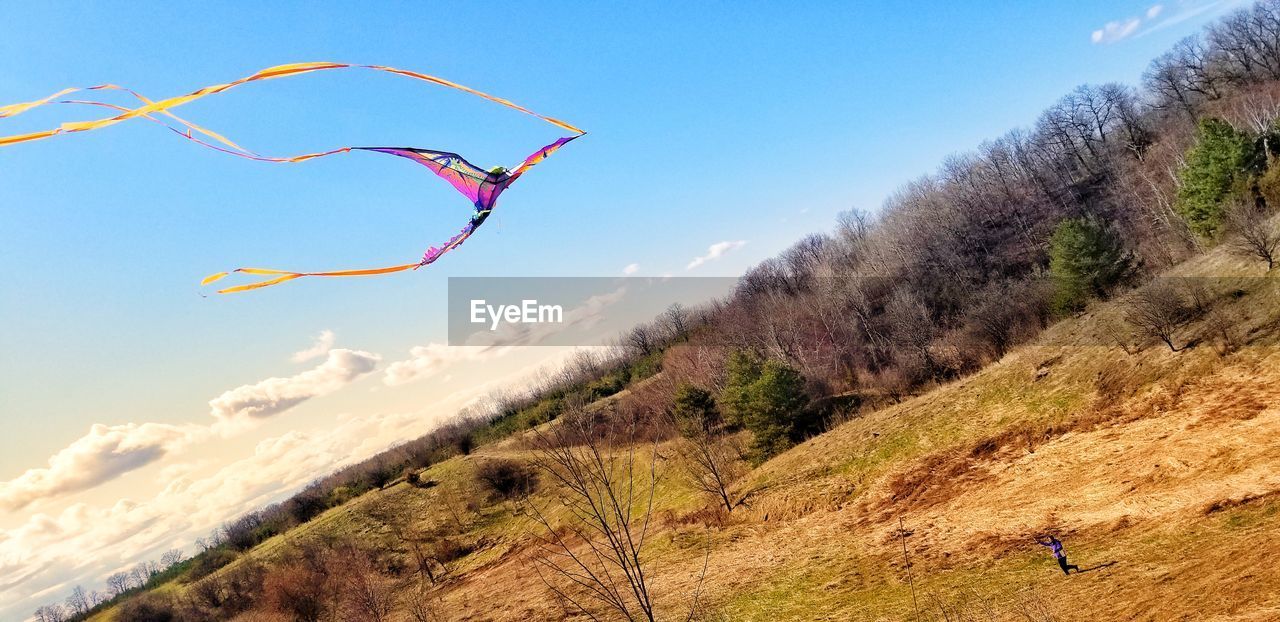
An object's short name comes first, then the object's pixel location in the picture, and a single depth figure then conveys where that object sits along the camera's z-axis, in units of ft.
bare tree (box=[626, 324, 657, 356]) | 323.16
